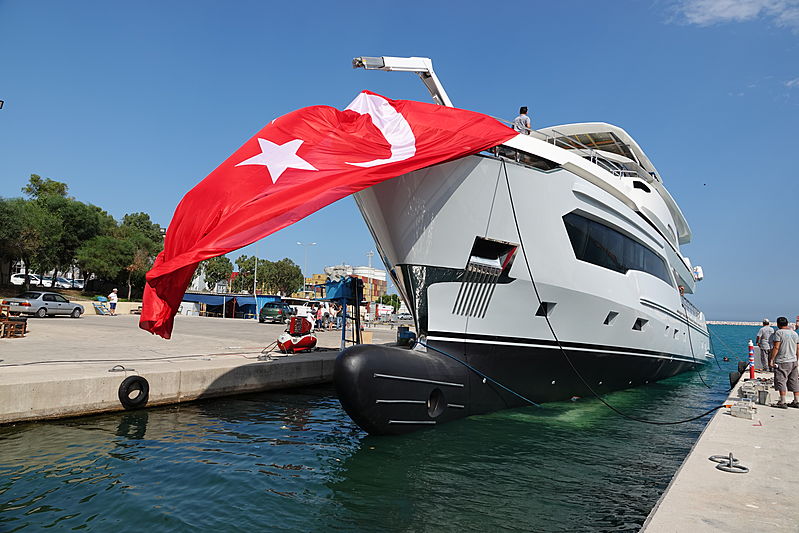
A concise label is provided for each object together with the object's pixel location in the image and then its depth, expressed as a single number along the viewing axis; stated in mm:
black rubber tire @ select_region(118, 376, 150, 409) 9289
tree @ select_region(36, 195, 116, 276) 45500
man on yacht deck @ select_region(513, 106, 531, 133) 10680
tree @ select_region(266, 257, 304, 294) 89062
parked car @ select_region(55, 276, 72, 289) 62234
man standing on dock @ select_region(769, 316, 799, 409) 8516
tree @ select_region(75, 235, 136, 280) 45344
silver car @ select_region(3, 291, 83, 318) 23344
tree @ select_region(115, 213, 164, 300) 48438
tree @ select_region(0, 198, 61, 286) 35750
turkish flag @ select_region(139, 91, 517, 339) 6191
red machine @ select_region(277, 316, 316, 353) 15430
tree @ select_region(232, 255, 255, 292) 87500
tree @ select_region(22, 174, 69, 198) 50781
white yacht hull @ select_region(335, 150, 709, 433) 8156
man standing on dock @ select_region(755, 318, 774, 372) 13812
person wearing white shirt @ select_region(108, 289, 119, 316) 31844
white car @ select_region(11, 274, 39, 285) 52144
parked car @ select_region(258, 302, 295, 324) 33375
